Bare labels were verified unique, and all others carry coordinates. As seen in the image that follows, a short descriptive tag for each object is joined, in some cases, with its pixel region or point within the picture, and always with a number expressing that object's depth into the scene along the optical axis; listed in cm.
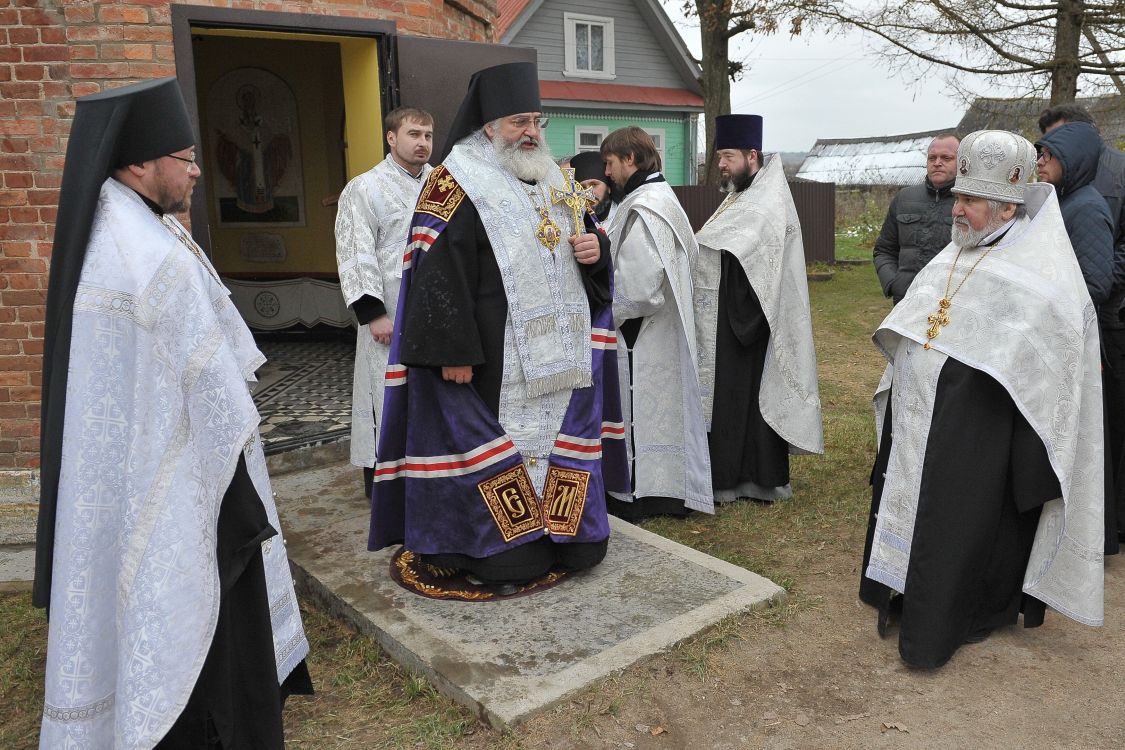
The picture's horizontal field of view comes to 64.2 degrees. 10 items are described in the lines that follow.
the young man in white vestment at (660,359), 481
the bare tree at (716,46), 1525
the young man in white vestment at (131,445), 226
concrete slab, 319
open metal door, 564
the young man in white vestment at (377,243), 468
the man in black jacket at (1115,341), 449
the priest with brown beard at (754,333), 507
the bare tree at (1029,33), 1215
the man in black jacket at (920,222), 523
